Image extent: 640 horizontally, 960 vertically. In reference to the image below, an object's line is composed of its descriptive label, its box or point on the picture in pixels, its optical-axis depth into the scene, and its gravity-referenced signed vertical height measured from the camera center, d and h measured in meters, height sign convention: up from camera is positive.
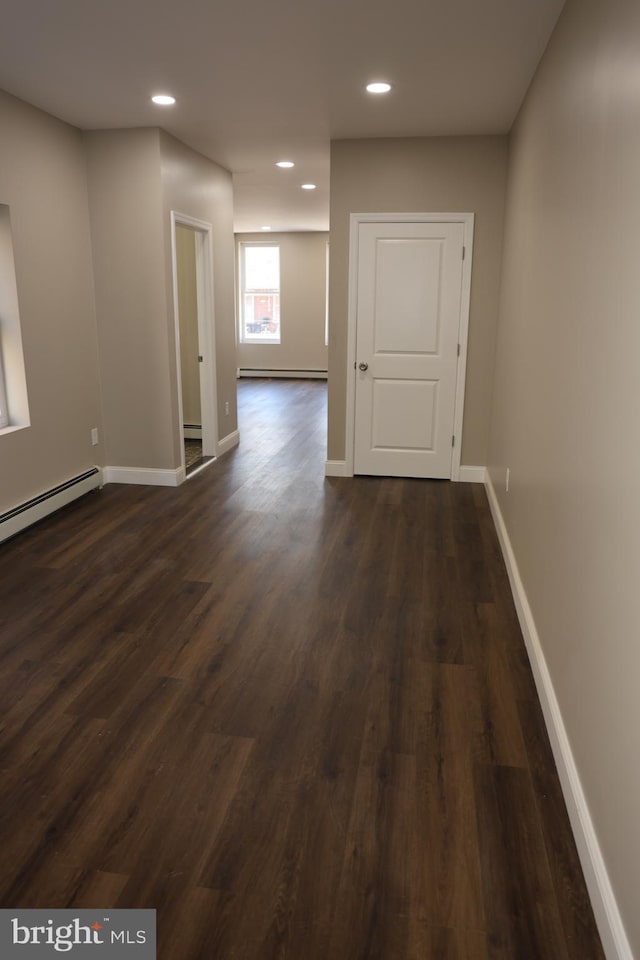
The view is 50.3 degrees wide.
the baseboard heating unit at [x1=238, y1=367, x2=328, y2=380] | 12.20 -1.18
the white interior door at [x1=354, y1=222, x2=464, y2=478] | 5.19 -0.30
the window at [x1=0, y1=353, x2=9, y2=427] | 4.36 -0.66
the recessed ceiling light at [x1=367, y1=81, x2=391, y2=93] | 3.80 +1.20
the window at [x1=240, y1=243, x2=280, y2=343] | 12.08 +0.23
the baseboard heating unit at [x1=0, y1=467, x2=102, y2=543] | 4.21 -1.30
